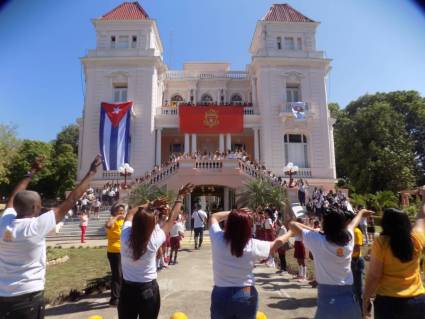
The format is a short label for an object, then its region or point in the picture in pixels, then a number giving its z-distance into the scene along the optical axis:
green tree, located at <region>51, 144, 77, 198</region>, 43.59
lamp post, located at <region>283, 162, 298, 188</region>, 20.88
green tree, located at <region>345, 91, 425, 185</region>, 37.34
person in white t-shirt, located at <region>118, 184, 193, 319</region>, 3.50
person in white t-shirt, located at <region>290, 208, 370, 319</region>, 3.13
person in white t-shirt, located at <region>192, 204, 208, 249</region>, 14.20
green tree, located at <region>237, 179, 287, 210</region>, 19.72
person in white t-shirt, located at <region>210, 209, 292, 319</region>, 3.03
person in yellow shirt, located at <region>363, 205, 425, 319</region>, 3.10
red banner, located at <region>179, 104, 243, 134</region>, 27.17
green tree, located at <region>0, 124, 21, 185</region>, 38.22
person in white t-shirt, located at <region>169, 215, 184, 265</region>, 11.03
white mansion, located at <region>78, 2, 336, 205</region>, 27.83
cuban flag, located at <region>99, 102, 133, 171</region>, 26.39
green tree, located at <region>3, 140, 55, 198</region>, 42.16
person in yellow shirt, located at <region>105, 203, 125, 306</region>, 6.23
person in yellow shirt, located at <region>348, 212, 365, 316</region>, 5.57
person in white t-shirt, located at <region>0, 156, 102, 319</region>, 2.97
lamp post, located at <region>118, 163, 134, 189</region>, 21.17
